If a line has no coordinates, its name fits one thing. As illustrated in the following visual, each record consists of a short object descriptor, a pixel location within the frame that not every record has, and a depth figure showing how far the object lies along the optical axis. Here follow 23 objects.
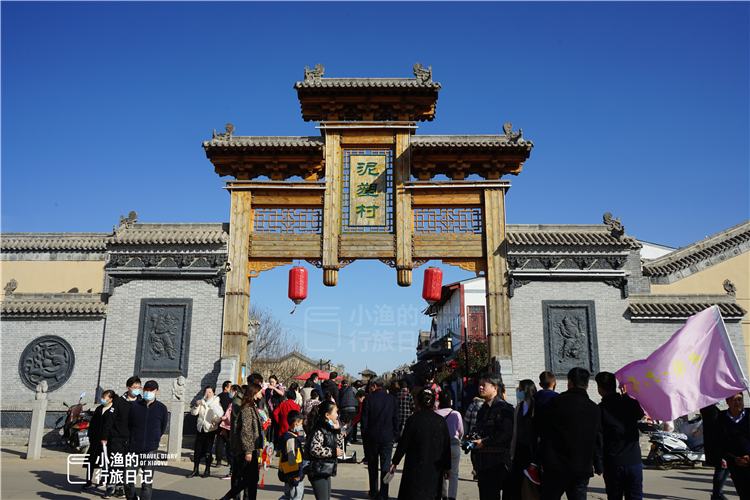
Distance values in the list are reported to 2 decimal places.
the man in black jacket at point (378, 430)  7.09
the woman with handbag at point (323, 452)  5.54
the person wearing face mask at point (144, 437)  6.41
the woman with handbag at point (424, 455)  4.79
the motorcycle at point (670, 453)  10.01
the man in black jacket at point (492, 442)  5.20
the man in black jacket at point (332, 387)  11.44
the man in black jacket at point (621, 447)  5.06
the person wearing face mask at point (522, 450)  4.93
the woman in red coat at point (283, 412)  8.08
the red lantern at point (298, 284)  13.43
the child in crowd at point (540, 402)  4.72
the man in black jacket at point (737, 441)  5.59
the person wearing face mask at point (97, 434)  7.07
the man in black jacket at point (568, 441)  4.49
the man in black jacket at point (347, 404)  11.09
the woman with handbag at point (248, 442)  6.04
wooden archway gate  13.40
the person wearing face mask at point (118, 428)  6.84
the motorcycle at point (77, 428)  11.10
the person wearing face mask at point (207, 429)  8.90
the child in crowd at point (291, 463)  5.60
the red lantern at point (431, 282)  13.41
